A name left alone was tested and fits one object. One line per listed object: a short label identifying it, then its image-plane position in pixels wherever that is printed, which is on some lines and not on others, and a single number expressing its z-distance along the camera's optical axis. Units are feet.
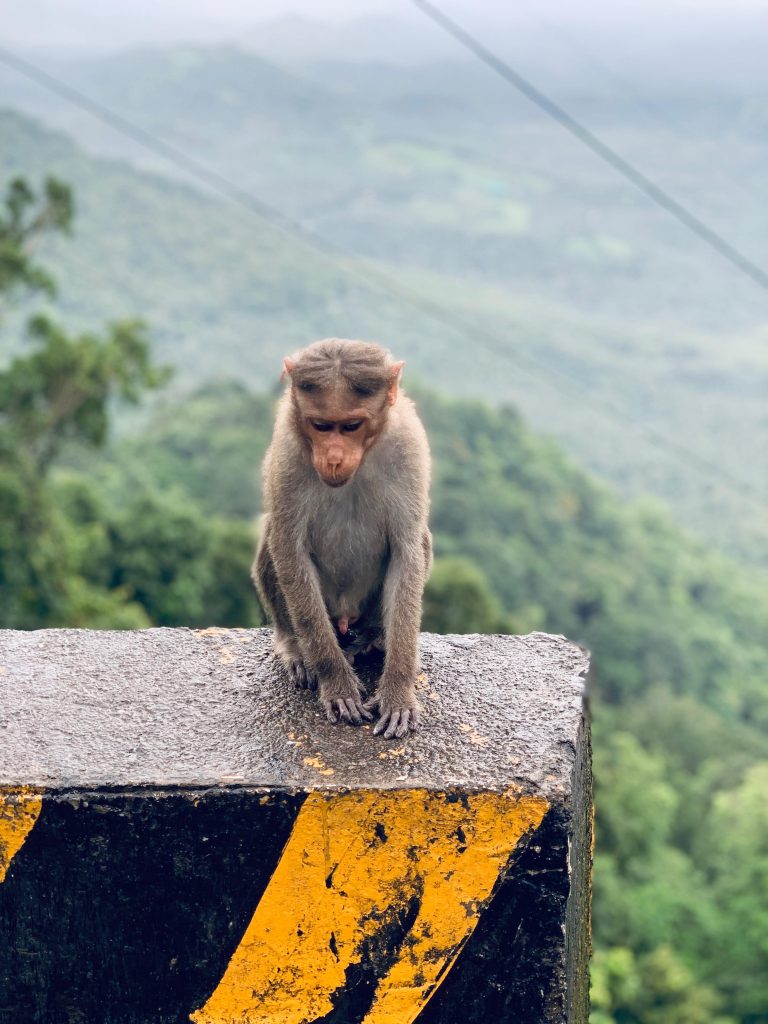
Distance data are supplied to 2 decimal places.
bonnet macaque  8.63
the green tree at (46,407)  57.41
